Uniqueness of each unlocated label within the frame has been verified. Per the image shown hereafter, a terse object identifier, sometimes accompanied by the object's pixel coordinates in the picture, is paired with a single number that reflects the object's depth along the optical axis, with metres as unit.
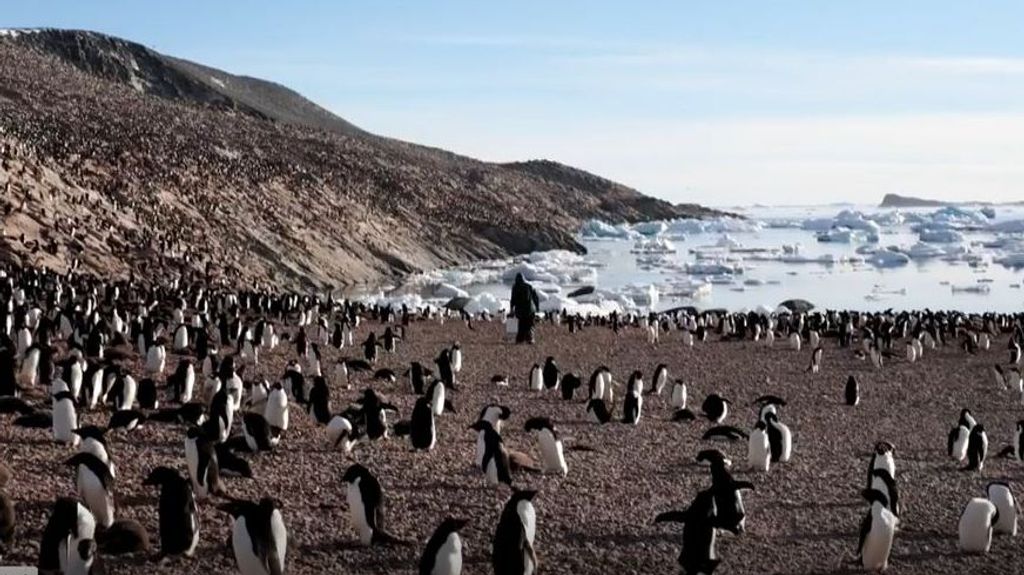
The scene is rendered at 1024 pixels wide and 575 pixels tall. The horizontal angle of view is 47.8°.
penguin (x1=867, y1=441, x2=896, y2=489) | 11.29
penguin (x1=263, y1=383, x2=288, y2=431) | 12.55
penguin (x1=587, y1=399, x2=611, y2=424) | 15.38
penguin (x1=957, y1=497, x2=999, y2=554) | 9.38
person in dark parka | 27.00
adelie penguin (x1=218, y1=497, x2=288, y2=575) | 7.41
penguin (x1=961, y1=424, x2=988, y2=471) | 12.89
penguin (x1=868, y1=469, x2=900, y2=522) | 9.91
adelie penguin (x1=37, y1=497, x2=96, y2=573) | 6.98
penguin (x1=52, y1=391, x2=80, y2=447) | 10.85
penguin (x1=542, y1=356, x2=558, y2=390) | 18.77
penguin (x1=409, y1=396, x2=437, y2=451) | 12.35
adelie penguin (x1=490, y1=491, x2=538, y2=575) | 7.71
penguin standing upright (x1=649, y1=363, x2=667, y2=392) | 18.81
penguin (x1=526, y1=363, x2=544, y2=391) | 18.69
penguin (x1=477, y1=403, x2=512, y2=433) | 12.76
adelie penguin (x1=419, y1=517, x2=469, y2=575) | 7.59
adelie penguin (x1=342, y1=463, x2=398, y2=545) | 8.57
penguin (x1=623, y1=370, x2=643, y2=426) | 15.34
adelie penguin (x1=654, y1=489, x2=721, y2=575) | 8.23
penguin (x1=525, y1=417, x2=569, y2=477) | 11.41
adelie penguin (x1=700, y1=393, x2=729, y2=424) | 15.95
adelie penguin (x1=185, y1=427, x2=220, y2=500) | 9.21
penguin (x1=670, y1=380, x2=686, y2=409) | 17.27
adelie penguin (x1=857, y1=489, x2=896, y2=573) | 8.73
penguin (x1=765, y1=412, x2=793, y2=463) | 12.70
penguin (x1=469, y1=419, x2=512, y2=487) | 10.81
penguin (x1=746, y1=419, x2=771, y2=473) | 12.20
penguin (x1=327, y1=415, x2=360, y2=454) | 11.80
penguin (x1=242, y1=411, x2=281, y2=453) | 11.41
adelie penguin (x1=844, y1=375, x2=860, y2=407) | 18.81
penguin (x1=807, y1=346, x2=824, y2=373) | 24.00
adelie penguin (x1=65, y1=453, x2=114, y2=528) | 8.17
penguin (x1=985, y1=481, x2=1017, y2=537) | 9.93
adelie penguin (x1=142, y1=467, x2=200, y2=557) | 7.82
